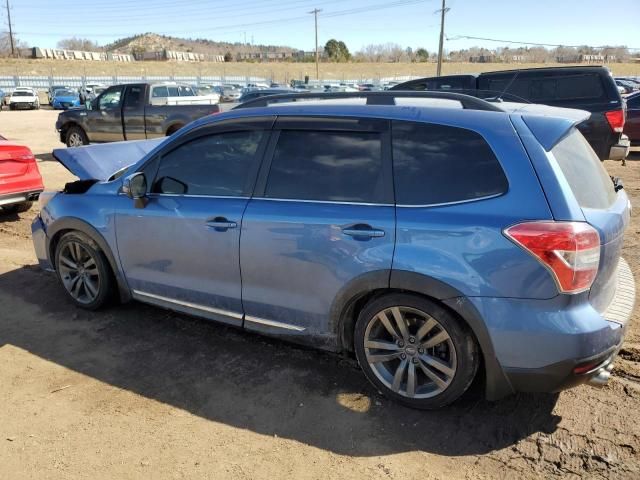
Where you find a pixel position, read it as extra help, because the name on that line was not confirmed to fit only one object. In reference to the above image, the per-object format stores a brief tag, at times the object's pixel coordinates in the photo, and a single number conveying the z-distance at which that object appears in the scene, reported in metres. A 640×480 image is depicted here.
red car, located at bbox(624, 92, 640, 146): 12.66
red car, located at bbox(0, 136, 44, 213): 7.11
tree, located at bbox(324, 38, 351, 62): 122.21
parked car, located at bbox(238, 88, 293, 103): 19.86
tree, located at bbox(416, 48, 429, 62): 133.02
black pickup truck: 12.55
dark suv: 8.64
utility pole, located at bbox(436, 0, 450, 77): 48.03
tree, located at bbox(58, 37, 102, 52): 156.25
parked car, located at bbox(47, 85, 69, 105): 42.06
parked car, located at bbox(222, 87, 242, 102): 32.31
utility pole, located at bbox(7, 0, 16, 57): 88.54
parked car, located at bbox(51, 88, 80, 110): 38.53
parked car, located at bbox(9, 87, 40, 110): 37.97
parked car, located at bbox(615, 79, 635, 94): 27.14
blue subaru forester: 2.58
